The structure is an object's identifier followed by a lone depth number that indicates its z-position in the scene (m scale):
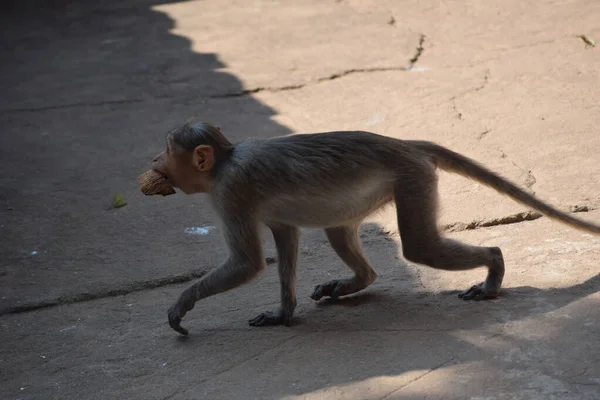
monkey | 9.46
